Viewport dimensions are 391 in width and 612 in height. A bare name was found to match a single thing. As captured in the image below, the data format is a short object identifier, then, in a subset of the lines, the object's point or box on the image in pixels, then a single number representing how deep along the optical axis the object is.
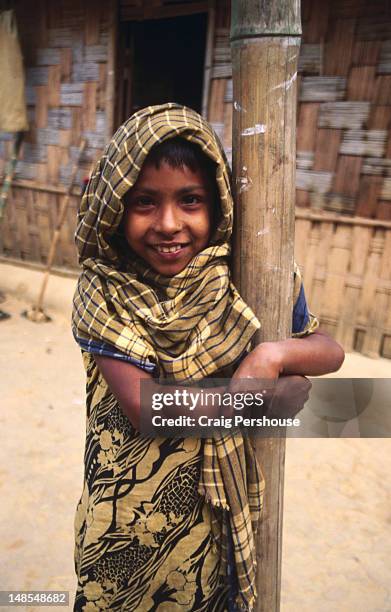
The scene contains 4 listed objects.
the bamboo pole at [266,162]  1.01
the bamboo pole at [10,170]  5.31
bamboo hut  3.78
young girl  1.04
